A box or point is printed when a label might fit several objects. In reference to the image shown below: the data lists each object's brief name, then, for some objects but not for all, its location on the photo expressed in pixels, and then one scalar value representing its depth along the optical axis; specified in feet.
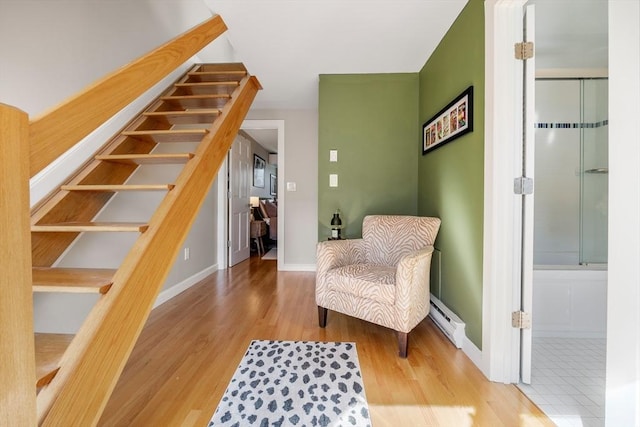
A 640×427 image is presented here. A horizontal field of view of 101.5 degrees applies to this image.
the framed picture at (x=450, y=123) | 5.40
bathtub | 5.91
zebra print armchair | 5.33
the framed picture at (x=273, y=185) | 24.84
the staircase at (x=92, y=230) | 1.63
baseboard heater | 5.60
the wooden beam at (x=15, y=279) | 1.57
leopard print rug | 3.74
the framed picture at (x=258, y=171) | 18.72
